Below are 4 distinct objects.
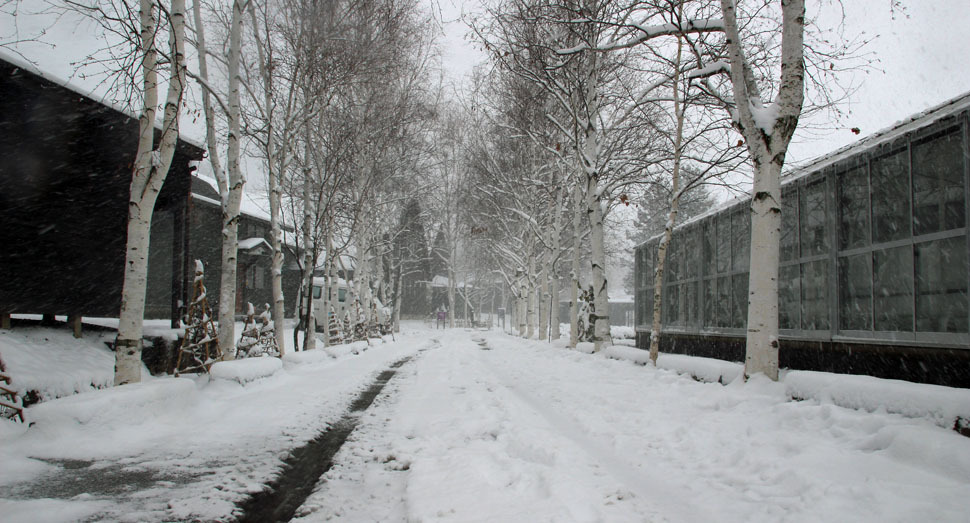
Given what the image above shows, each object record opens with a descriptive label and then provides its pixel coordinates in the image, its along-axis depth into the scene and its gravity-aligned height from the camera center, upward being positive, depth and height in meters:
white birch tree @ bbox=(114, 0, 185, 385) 6.40 +1.35
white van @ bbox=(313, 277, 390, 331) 22.31 -0.53
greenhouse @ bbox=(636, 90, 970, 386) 6.94 +0.83
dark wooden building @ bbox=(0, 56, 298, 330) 8.79 +1.81
